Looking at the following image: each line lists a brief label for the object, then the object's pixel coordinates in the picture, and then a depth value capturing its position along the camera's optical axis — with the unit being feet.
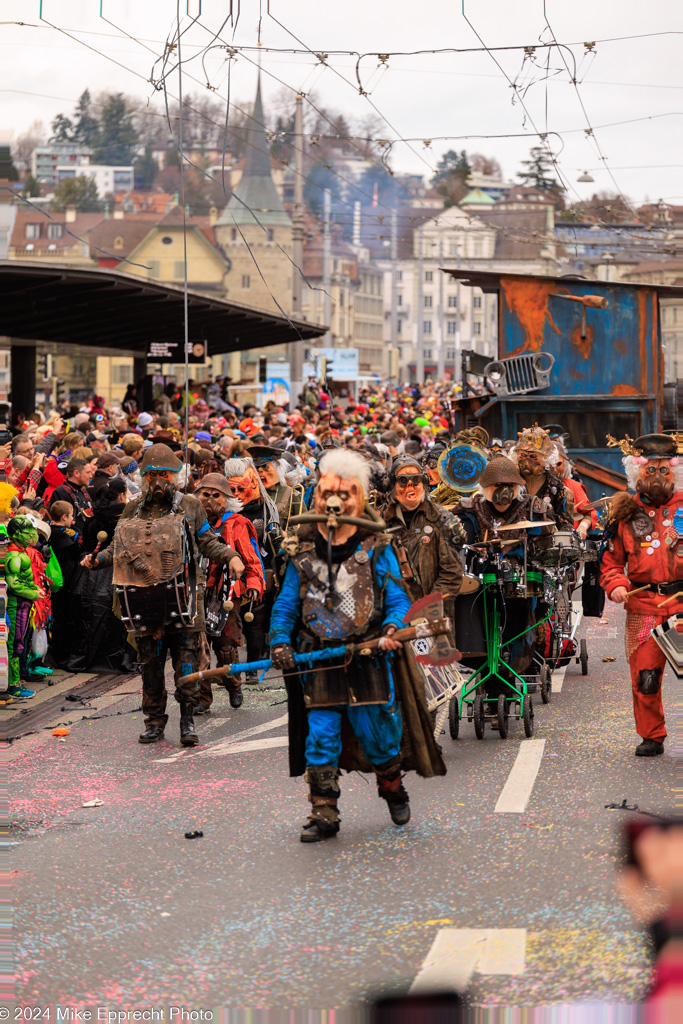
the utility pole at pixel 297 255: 96.27
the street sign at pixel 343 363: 181.37
